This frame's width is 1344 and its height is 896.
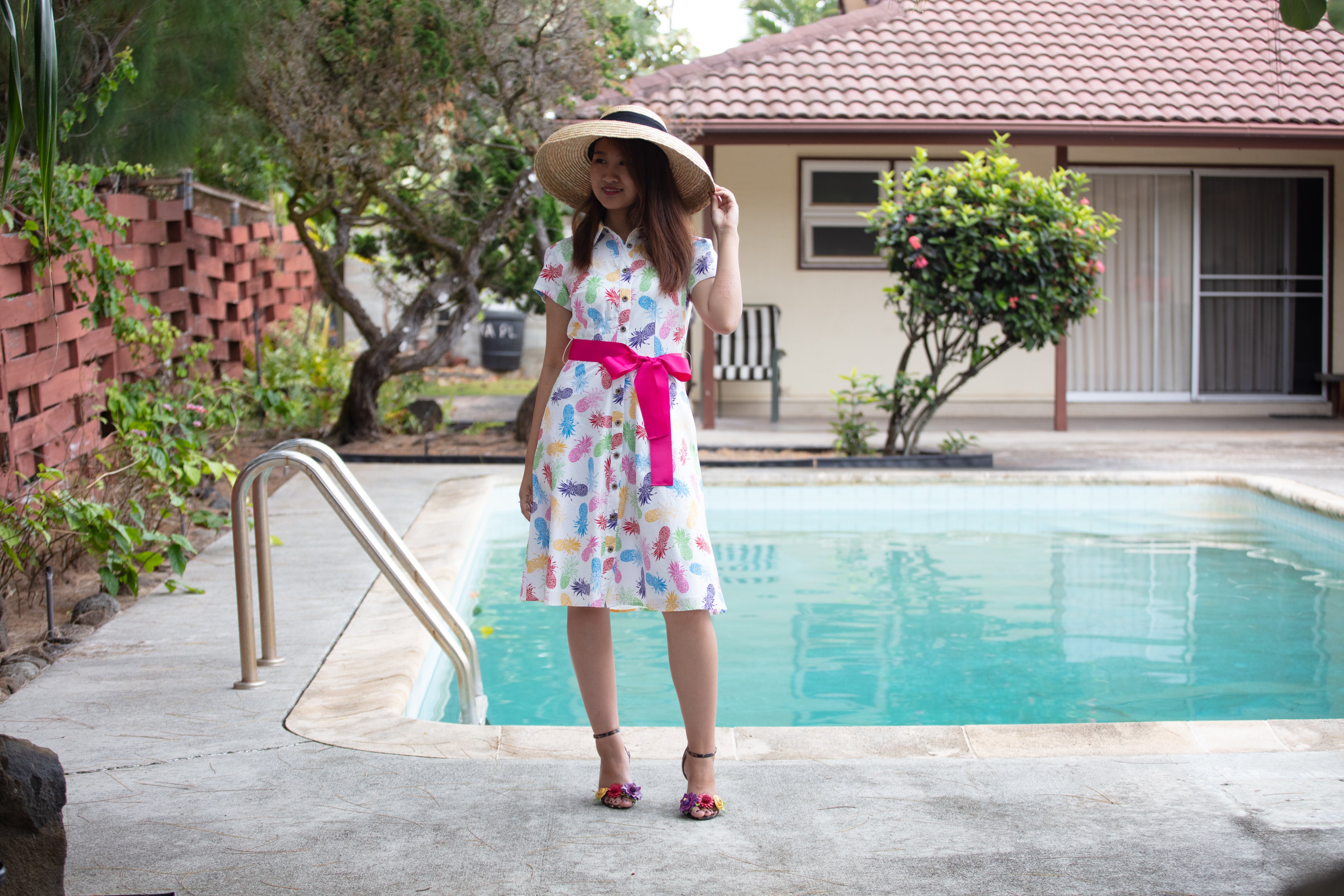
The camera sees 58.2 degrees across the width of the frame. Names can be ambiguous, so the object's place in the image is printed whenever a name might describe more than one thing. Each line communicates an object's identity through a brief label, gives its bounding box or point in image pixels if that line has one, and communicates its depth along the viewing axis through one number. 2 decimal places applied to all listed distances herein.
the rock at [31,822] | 1.84
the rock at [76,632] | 3.80
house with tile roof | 10.12
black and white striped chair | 10.20
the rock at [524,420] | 8.55
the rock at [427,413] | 9.35
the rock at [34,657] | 3.51
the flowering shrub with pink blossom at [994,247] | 7.36
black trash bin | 15.59
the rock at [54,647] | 3.60
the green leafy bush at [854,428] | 7.97
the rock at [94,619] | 3.97
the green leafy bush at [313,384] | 8.99
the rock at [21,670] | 3.37
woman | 2.46
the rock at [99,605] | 4.05
